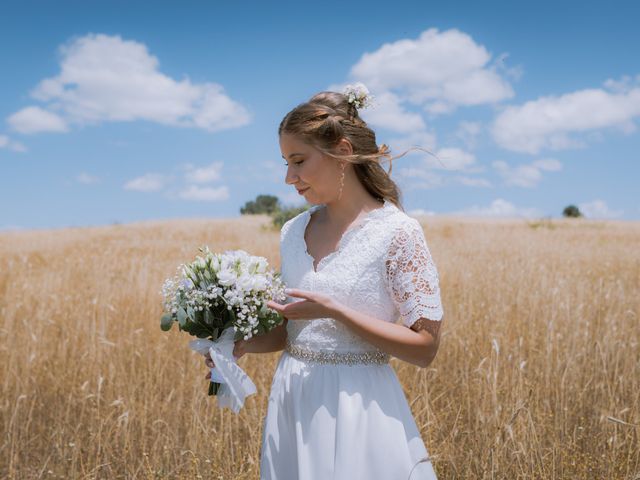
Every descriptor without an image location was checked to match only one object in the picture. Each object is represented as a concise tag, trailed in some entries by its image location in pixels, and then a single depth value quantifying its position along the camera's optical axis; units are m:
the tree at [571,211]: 50.29
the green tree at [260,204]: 61.12
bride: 1.74
